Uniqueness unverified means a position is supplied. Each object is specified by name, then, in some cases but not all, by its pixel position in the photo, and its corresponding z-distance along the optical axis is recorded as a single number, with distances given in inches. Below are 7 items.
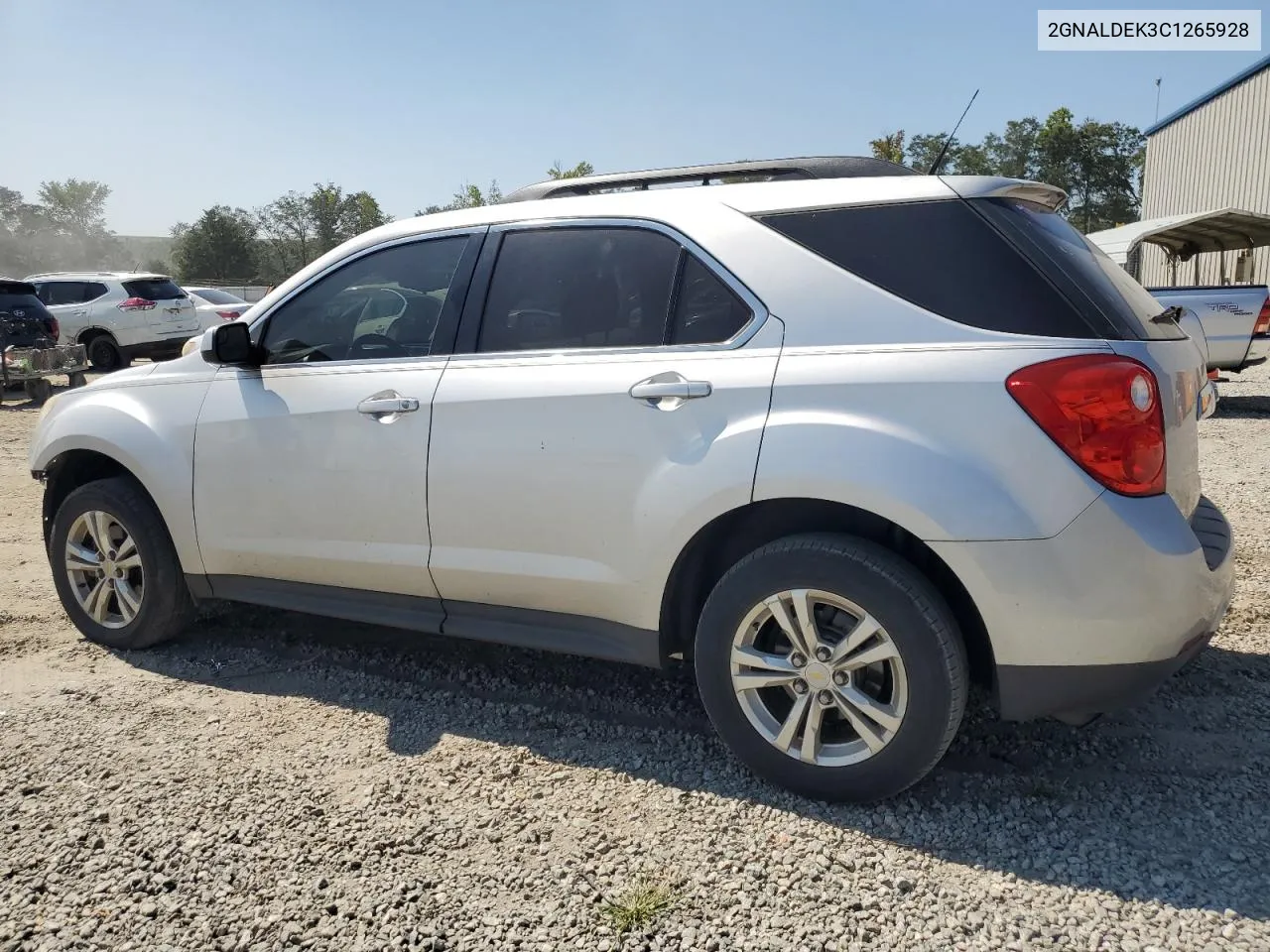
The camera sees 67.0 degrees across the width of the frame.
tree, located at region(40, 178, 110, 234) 3181.6
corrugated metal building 997.8
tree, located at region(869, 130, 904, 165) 1584.4
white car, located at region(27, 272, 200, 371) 647.1
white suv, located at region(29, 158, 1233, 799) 97.3
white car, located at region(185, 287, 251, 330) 733.5
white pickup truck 414.6
